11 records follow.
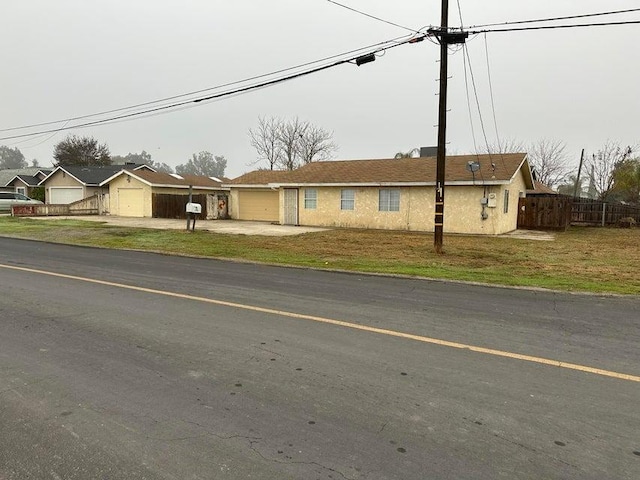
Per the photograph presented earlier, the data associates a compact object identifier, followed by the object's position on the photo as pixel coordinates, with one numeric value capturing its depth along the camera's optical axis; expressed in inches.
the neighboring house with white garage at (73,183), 1454.2
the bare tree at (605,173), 1476.4
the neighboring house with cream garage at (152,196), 1211.2
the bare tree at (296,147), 1989.4
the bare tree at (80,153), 2454.5
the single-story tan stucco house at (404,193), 822.5
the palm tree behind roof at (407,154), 1646.8
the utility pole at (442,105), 501.0
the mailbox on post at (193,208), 777.6
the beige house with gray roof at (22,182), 1748.3
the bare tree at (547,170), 1875.0
